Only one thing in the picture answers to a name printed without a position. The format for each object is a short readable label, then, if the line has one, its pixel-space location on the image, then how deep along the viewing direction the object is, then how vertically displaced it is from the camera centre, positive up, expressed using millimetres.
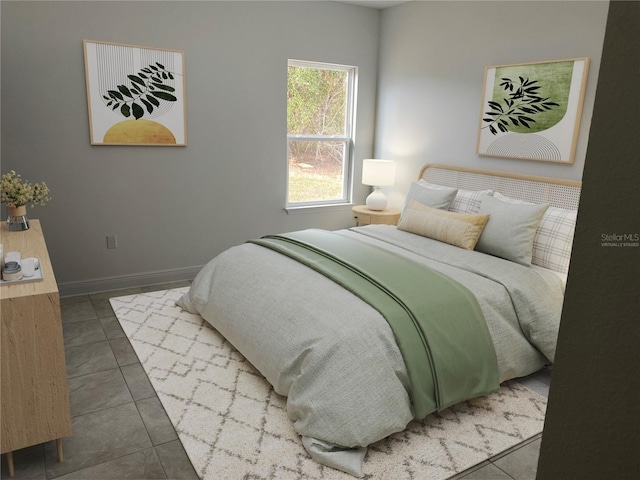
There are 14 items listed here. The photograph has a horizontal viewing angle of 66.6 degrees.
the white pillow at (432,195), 3910 -503
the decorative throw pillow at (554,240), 3182 -667
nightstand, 4824 -840
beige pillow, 3455 -664
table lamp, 4871 -454
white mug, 2068 -635
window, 4875 -40
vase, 2912 -593
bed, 2236 -938
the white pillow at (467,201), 3791 -522
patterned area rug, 2135 -1439
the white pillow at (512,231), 3240 -638
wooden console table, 1886 -970
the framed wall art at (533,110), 3498 +196
